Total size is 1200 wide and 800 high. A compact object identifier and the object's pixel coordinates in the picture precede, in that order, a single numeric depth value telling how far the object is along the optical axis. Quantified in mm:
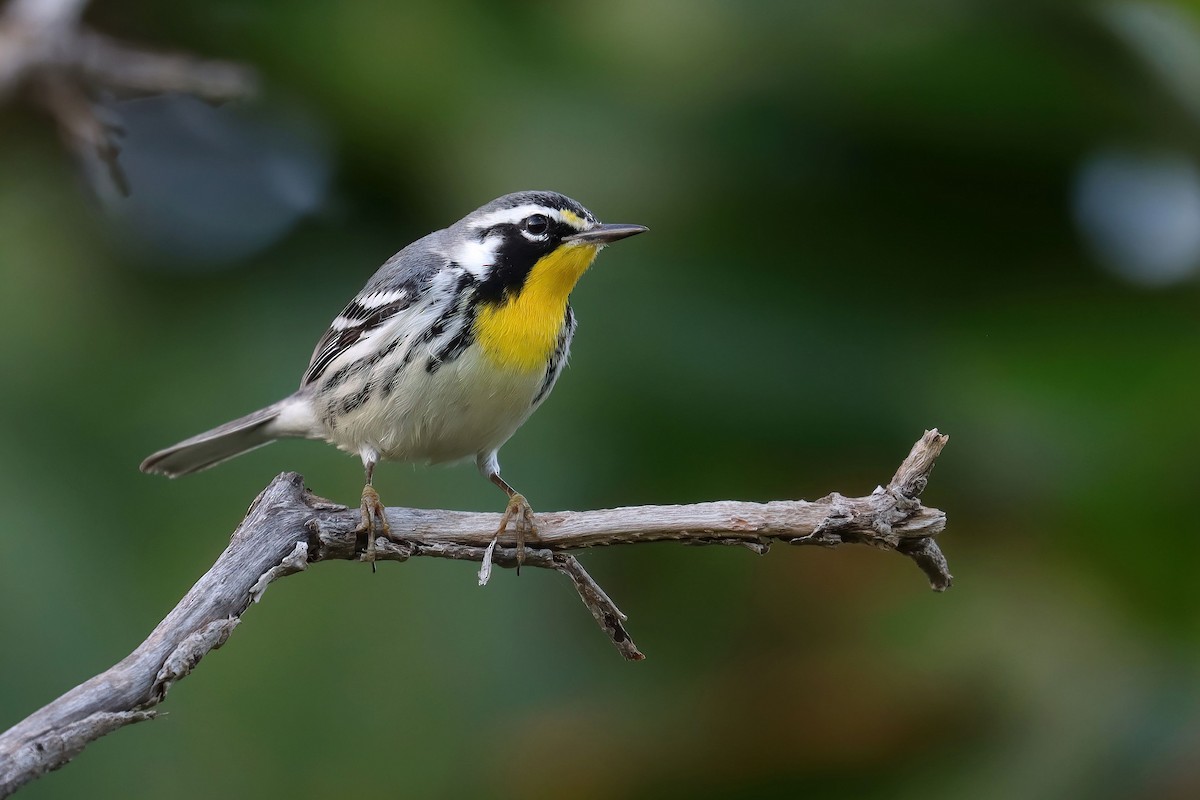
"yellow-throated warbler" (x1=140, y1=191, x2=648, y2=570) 6578
